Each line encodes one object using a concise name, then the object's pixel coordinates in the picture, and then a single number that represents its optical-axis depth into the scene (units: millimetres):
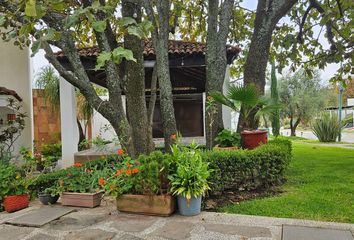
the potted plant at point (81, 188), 4719
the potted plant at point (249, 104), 6250
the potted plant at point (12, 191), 4805
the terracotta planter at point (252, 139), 6461
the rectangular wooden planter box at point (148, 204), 4199
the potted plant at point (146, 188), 4223
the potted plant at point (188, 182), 4145
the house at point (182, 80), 8586
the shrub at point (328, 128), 18906
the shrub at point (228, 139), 6578
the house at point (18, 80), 8492
